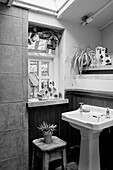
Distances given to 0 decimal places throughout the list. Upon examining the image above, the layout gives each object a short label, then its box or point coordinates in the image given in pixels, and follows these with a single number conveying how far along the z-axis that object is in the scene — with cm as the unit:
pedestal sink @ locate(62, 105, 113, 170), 162
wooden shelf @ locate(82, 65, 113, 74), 201
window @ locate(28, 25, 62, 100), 220
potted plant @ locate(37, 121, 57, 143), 195
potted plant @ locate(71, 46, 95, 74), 224
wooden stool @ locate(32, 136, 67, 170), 180
